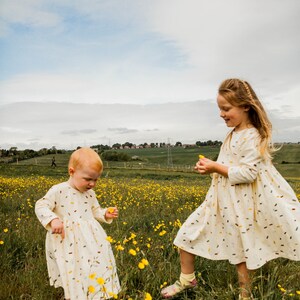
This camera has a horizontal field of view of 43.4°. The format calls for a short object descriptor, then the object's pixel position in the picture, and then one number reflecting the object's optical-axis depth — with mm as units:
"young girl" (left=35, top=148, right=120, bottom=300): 3053
